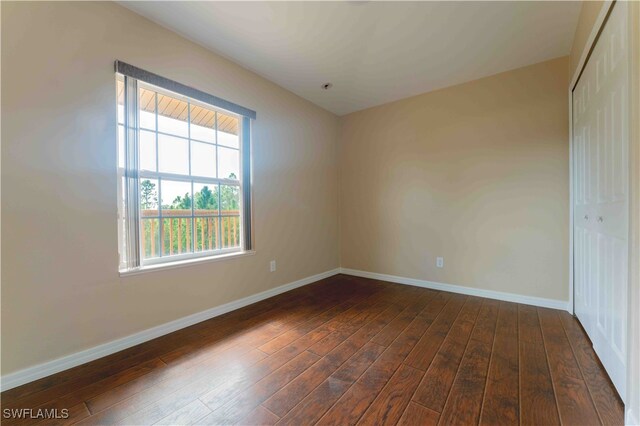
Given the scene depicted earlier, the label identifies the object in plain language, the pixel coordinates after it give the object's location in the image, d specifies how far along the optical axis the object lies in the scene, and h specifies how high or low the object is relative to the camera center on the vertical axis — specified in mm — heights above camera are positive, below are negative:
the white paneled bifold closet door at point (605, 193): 1330 +102
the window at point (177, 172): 1979 +368
